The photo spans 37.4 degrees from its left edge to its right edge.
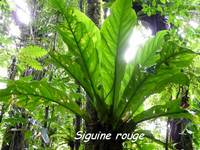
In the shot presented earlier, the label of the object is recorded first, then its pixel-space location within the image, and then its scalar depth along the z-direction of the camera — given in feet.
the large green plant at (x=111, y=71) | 5.96
